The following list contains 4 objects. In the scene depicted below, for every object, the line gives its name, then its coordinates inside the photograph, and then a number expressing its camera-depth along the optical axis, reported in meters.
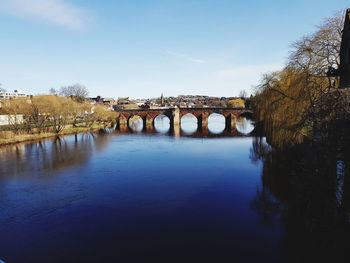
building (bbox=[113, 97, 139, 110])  166.80
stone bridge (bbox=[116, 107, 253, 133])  76.19
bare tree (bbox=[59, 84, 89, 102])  112.38
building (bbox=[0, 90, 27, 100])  180.12
